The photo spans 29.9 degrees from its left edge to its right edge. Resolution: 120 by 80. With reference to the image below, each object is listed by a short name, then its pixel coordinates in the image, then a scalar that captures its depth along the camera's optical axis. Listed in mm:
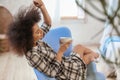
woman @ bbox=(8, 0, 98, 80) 1654
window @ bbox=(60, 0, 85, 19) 4207
